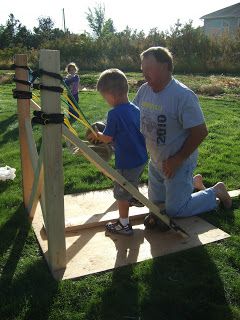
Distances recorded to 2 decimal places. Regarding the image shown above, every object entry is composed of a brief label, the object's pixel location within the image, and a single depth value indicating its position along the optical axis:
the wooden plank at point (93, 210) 3.12
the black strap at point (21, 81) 2.92
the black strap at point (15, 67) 2.93
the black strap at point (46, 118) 2.21
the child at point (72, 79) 7.70
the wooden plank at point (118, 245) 2.60
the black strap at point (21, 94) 2.96
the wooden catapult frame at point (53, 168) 2.23
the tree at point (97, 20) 42.97
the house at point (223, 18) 34.38
